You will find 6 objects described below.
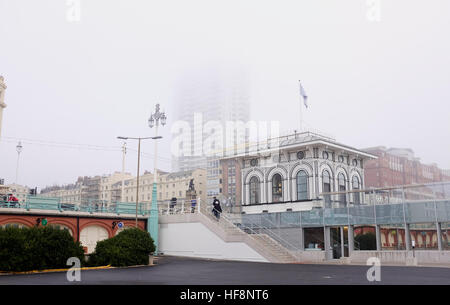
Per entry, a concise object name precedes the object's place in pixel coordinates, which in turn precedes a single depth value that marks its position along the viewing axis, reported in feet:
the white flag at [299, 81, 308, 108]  139.33
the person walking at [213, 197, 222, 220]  114.62
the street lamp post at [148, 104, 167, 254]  118.83
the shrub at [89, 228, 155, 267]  80.38
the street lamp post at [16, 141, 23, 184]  184.96
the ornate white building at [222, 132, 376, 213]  121.49
